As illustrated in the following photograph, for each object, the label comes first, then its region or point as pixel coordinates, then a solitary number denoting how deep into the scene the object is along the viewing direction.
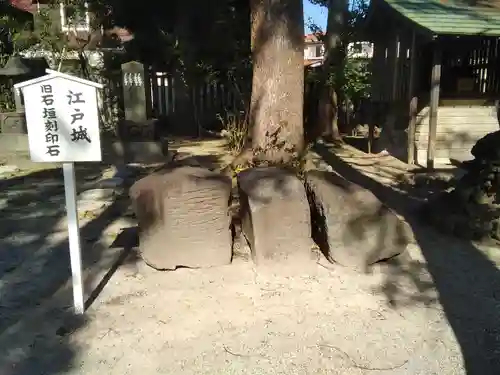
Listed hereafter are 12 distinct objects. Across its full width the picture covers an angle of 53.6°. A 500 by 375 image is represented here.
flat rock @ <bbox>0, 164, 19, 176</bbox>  9.05
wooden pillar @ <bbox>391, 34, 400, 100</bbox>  10.75
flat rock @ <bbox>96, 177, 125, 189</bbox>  7.75
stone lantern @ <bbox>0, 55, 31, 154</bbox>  10.88
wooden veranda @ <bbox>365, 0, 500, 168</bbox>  9.19
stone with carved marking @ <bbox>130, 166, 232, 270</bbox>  4.21
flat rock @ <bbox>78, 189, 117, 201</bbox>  6.96
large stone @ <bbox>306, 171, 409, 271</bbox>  4.31
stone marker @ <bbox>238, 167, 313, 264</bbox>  4.23
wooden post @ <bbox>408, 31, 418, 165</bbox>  9.74
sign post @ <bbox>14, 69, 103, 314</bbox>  3.20
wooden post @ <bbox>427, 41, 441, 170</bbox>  9.18
